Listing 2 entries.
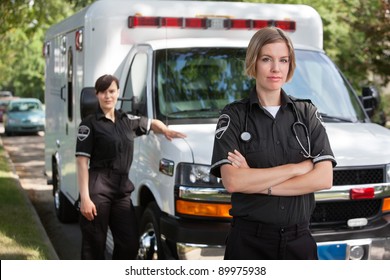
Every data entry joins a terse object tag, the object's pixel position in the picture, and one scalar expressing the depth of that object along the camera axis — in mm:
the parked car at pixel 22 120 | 27750
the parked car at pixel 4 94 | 63038
